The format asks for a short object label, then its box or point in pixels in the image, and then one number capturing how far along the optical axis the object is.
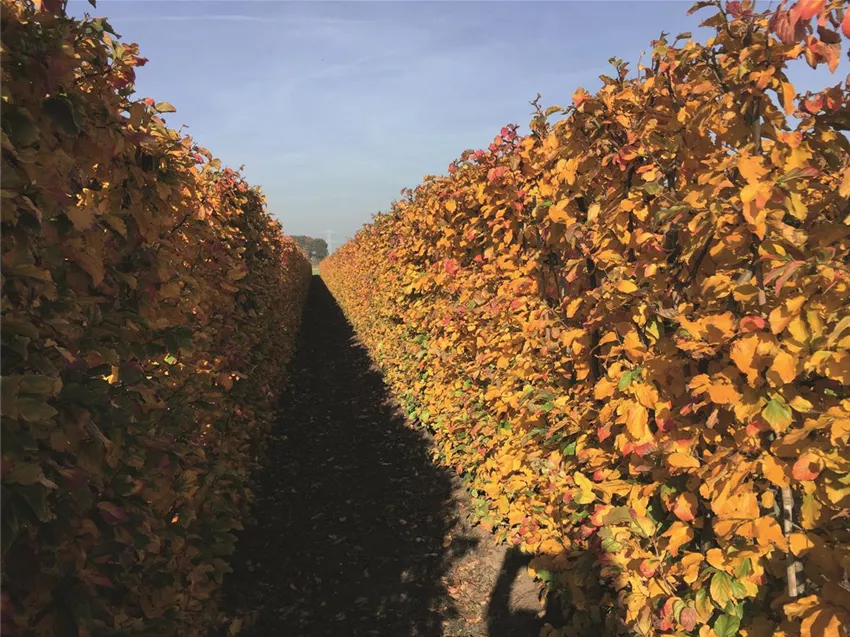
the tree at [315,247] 115.84
